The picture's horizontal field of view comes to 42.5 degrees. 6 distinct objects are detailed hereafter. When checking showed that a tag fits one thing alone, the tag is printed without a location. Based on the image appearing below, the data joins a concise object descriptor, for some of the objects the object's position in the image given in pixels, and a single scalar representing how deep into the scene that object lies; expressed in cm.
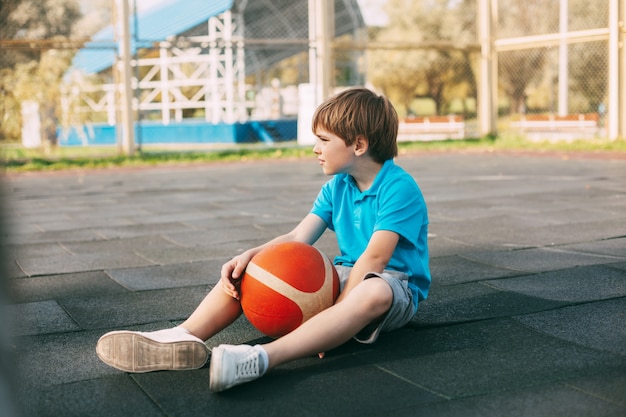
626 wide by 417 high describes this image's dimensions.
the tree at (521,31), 2356
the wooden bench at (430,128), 2081
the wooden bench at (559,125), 1852
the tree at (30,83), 1491
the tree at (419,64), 3269
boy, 284
